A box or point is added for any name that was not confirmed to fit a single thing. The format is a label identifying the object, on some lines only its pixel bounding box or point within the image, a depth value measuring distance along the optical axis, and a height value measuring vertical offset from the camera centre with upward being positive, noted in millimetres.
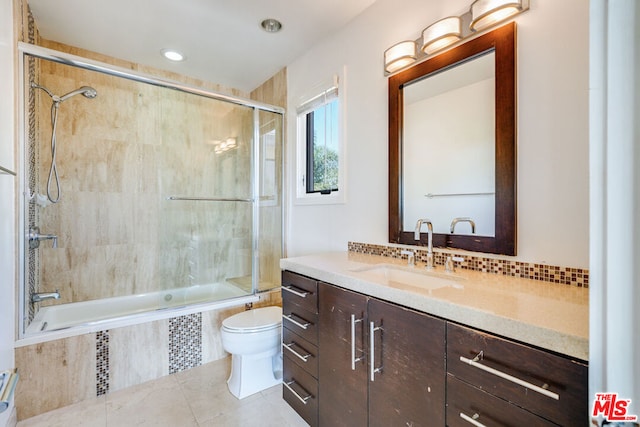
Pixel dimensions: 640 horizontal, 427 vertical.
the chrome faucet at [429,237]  1514 -140
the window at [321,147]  2203 +535
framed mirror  1297 +332
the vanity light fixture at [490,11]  1252 +880
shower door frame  1757 +689
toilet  1929 -948
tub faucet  1982 -596
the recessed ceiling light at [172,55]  2498 +1376
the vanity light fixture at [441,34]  1438 +897
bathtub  1867 -771
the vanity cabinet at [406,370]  761 -548
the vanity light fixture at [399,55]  1655 +904
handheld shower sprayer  2322 +606
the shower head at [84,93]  2373 +1007
